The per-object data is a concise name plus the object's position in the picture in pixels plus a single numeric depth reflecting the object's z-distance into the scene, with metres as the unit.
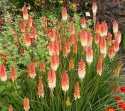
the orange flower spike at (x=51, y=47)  2.72
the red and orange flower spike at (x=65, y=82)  2.19
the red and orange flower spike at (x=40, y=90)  2.30
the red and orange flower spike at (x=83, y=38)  2.93
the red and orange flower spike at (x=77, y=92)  2.26
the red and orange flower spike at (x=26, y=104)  2.27
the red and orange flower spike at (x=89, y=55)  2.63
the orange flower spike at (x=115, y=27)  3.58
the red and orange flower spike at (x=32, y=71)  2.48
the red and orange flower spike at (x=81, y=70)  2.38
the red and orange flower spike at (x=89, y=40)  3.08
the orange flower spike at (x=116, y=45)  3.23
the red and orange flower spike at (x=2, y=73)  2.33
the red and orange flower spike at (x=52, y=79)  2.17
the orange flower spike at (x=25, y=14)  3.62
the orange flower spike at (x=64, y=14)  3.72
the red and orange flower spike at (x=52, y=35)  3.12
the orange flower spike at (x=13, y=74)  2.42
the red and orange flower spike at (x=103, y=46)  2.91
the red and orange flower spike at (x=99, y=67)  2.61
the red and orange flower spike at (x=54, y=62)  2.42
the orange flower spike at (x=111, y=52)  3.33
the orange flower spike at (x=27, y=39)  2.98
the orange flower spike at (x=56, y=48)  2.70
